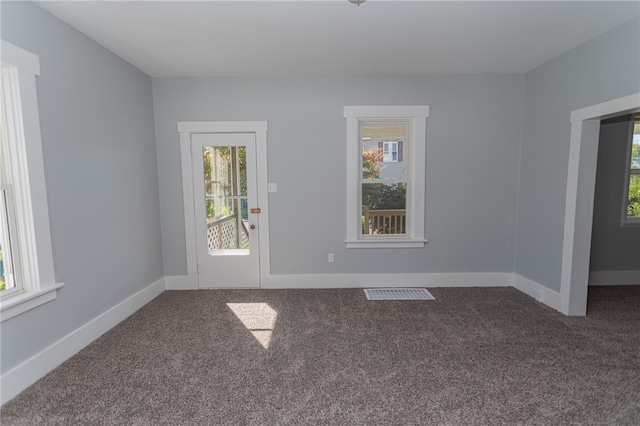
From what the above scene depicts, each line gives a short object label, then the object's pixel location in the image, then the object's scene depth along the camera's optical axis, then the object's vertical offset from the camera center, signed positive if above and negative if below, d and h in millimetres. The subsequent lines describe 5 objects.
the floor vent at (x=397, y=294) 3516 -1336
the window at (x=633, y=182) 3686 -24
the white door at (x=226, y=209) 3688 -327
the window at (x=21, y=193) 1970 -59
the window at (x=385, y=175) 3641 +82
